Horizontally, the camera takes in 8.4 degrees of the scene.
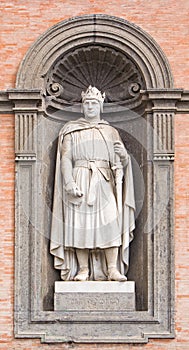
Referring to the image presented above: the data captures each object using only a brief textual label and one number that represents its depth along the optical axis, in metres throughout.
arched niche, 17.77
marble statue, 18.05
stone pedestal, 17.84
